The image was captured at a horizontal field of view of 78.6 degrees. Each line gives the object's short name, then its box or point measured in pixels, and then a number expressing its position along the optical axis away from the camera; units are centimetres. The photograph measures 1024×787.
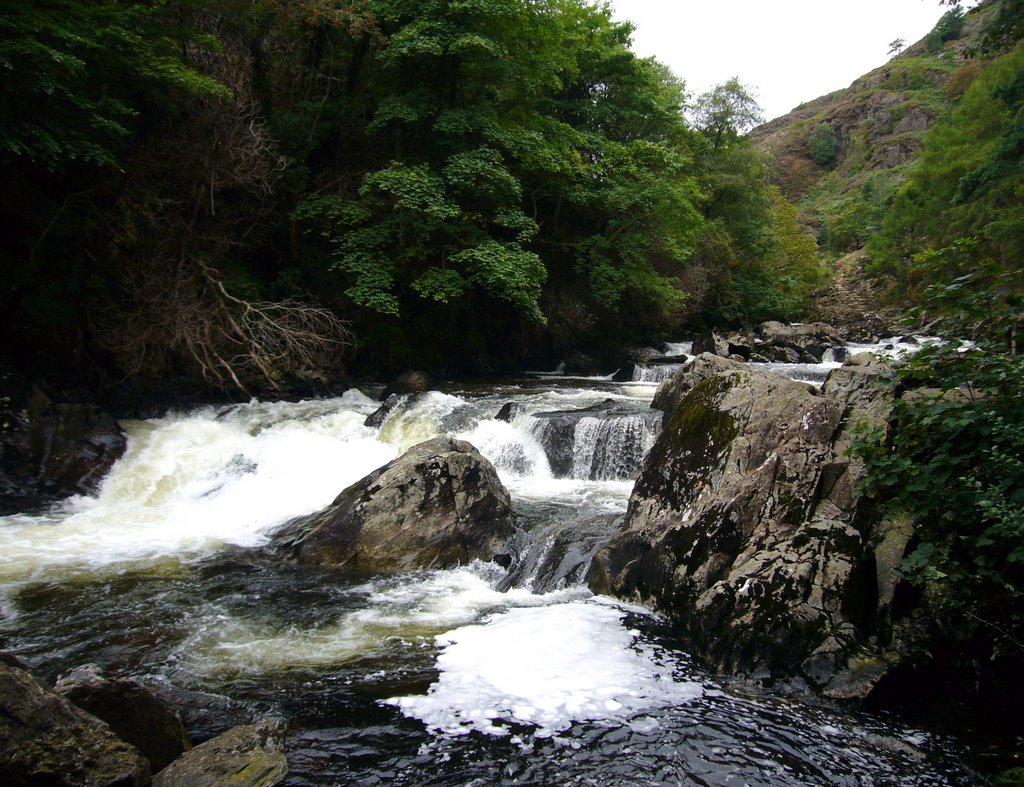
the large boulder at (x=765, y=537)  456
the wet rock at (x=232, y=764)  335
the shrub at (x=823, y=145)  7250
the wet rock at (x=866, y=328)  2480
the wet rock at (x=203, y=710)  404
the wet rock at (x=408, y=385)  1398
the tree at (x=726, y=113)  2612
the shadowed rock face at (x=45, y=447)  939
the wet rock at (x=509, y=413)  1143
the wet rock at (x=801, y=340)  2005
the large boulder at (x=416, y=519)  729
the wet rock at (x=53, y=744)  298
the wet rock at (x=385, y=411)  1196
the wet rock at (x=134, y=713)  358
